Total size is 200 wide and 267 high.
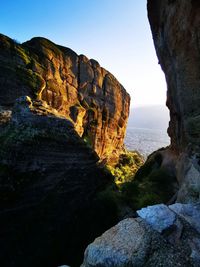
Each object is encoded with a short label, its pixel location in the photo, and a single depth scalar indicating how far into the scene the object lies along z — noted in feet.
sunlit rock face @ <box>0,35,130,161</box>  74.13
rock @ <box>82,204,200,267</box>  14.69
